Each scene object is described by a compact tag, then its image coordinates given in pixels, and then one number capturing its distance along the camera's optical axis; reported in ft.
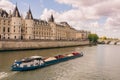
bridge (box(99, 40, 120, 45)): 549.05
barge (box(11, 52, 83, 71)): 102.17
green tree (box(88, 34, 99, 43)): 515.91
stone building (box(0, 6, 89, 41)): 262.88
